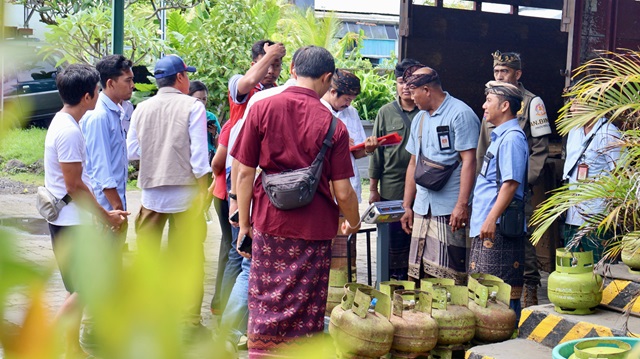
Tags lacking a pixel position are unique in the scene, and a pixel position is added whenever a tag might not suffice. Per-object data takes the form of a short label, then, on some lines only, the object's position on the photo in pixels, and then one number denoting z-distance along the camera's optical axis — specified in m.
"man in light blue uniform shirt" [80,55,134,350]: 4.80
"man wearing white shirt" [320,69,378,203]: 5.39
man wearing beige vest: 5.01
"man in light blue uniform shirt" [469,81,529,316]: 4.95
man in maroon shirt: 4.04
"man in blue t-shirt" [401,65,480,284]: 5.27
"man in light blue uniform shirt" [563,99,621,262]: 5.25
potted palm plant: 4.11
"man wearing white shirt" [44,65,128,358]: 4.26
